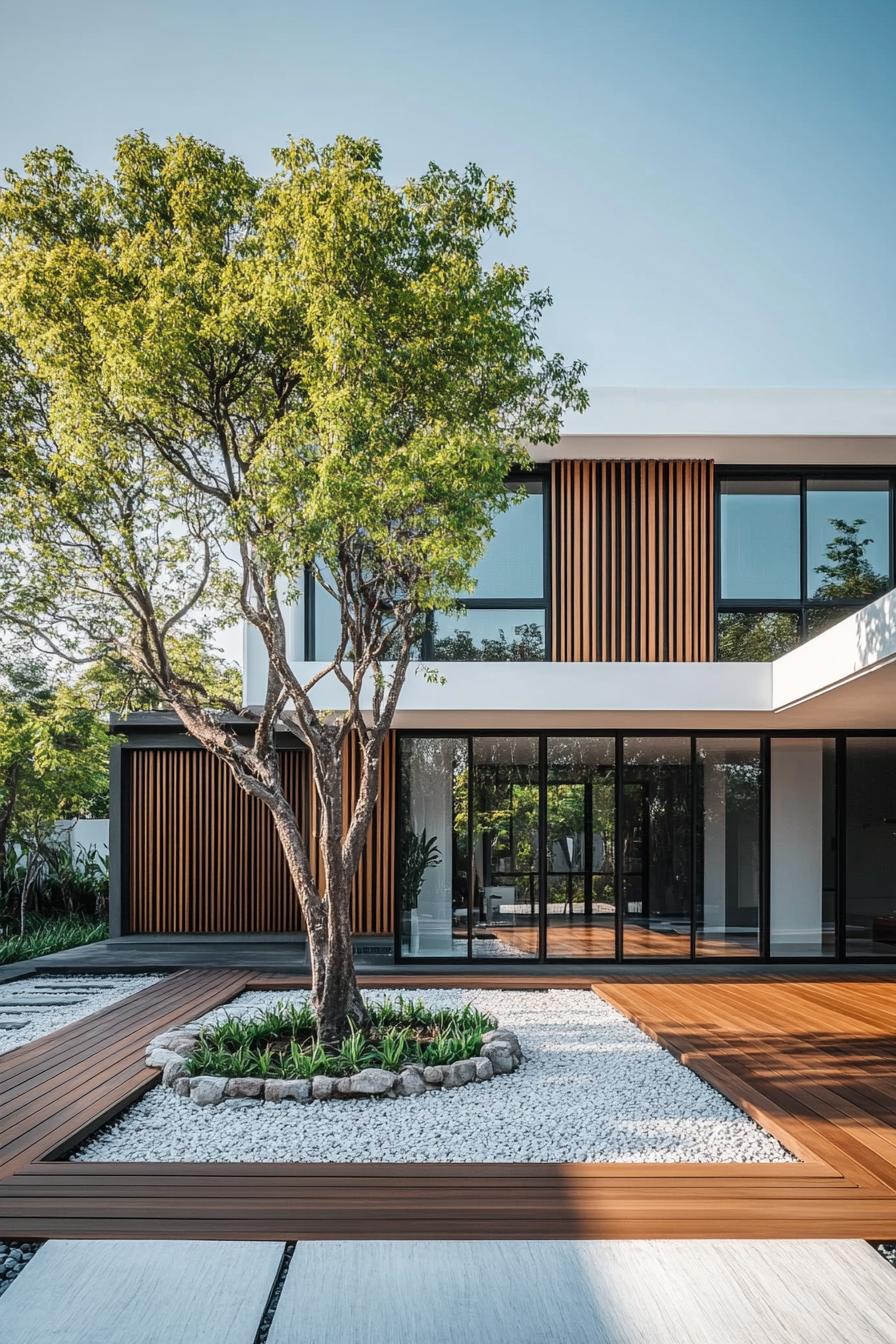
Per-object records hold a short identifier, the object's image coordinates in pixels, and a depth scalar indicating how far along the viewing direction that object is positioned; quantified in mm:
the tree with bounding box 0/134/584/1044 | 5359
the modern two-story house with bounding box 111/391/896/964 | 10320
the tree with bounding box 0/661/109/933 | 12930
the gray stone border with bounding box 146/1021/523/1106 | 5547
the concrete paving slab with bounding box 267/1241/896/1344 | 2980
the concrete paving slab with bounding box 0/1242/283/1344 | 2971
